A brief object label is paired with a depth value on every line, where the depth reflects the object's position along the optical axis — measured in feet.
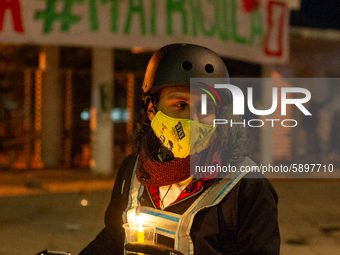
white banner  19.69
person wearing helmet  8.18
